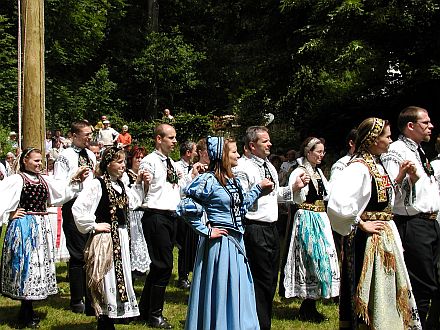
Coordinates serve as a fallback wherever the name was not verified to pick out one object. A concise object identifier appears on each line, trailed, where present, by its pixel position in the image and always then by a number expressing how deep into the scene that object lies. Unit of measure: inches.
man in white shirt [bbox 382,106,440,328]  228.1
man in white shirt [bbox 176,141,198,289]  375.6
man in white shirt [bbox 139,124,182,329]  286.5
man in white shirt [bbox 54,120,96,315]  314.3
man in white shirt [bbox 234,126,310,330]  262.8
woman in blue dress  219.5
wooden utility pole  316.2
